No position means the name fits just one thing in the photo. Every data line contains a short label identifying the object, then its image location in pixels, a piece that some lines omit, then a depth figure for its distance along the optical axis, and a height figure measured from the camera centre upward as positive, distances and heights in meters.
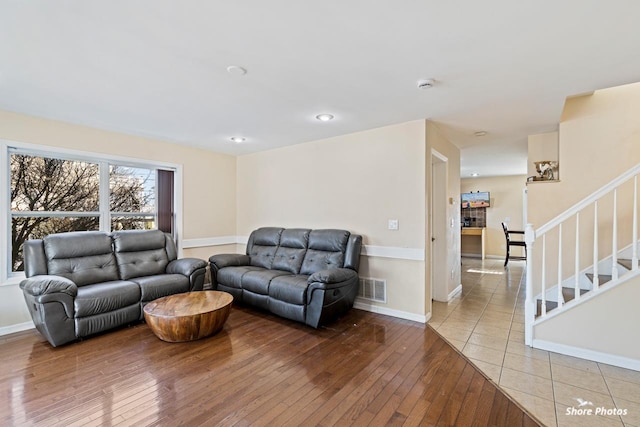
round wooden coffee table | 2.76 -1.04
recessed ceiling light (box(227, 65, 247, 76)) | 2.21 +1.10
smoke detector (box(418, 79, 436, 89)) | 2.43 +1.09
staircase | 2.52 -0.51
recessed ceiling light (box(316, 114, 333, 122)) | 3.30 +1.09
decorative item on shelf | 3.97 +0.56
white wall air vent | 3.73 -1.04
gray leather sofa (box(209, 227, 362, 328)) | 3.18 -0.82
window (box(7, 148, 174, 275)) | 3.34 +0.21
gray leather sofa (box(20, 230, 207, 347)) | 2.75 -0.78
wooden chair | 6.85 -0.78
